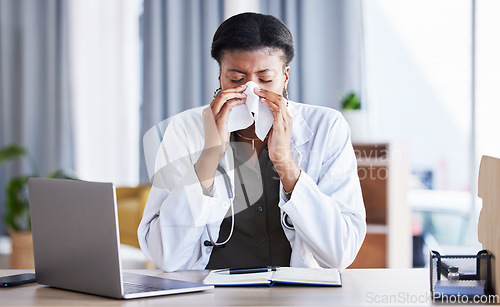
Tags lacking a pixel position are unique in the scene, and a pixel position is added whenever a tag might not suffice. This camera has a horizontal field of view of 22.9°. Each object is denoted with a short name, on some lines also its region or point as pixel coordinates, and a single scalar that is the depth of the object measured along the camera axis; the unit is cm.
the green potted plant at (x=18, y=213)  531
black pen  241
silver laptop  222
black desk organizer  226
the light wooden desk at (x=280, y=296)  222
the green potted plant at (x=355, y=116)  460
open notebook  233
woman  260
